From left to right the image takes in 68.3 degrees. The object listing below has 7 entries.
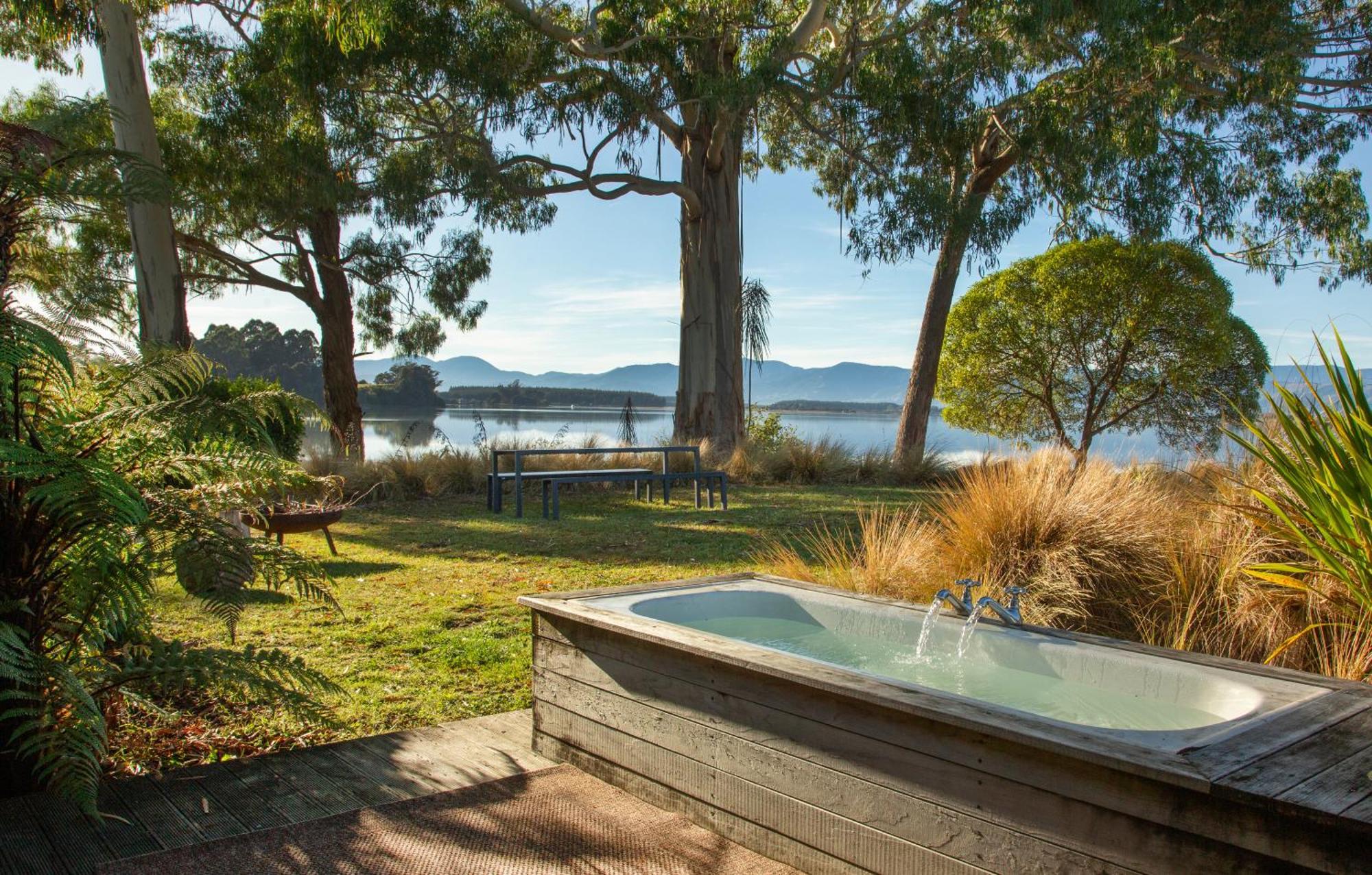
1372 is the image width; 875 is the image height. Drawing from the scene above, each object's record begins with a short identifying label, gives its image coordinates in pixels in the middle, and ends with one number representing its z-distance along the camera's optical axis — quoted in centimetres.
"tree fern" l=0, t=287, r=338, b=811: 216
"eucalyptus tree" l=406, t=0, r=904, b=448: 963
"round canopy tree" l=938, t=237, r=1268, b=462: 1155
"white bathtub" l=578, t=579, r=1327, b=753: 219
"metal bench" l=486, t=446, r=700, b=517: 820
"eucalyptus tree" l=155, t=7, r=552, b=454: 953
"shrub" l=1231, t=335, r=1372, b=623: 261
